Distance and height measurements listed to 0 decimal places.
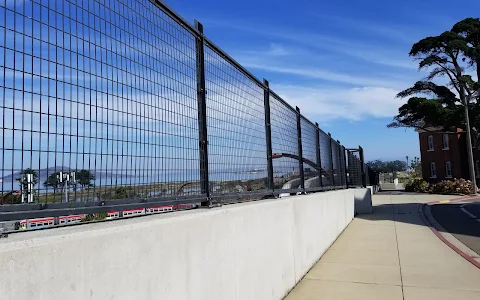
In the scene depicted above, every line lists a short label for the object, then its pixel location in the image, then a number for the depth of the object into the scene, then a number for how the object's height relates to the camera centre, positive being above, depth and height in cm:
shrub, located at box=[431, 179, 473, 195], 3039 -91
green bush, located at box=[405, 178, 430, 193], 3417 -81
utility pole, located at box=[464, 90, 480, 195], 3105 +224
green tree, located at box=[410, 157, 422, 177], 8088 +288
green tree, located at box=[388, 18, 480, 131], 3356 +779
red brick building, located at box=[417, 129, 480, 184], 4122 +207
